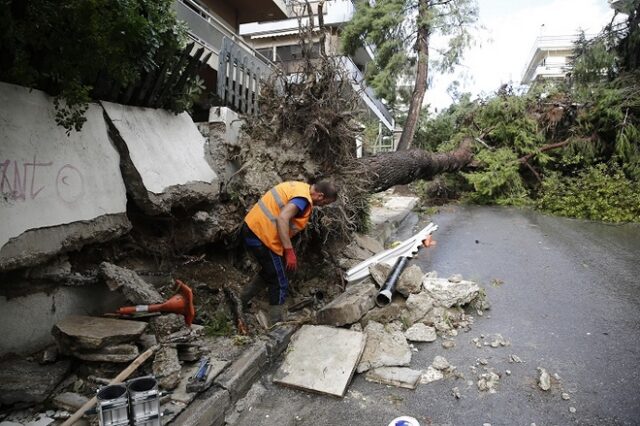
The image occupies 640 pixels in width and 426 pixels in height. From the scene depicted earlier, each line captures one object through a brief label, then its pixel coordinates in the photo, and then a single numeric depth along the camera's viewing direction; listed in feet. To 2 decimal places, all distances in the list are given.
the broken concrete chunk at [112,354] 8.24
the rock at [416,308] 13.20
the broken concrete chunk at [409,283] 14.14
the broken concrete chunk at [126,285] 9.87
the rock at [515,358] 10.75
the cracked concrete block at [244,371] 9.05
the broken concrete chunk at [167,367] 8.27
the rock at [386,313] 13.09
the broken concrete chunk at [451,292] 13.89
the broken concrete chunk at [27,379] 7.51
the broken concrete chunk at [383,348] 10.76
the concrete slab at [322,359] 9.78
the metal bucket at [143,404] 6.75
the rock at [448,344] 11.83
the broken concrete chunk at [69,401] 7.59
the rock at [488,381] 9.62
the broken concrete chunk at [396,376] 9.89
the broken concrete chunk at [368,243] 20.76
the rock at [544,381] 9.47
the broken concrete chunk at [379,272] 14.88
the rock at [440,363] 10.59
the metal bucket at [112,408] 6.51
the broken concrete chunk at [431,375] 10.12
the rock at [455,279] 15.70
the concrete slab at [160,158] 11.28
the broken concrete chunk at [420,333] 12.17
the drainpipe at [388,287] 13.49
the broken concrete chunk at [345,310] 12.60
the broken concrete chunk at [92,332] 8.18
